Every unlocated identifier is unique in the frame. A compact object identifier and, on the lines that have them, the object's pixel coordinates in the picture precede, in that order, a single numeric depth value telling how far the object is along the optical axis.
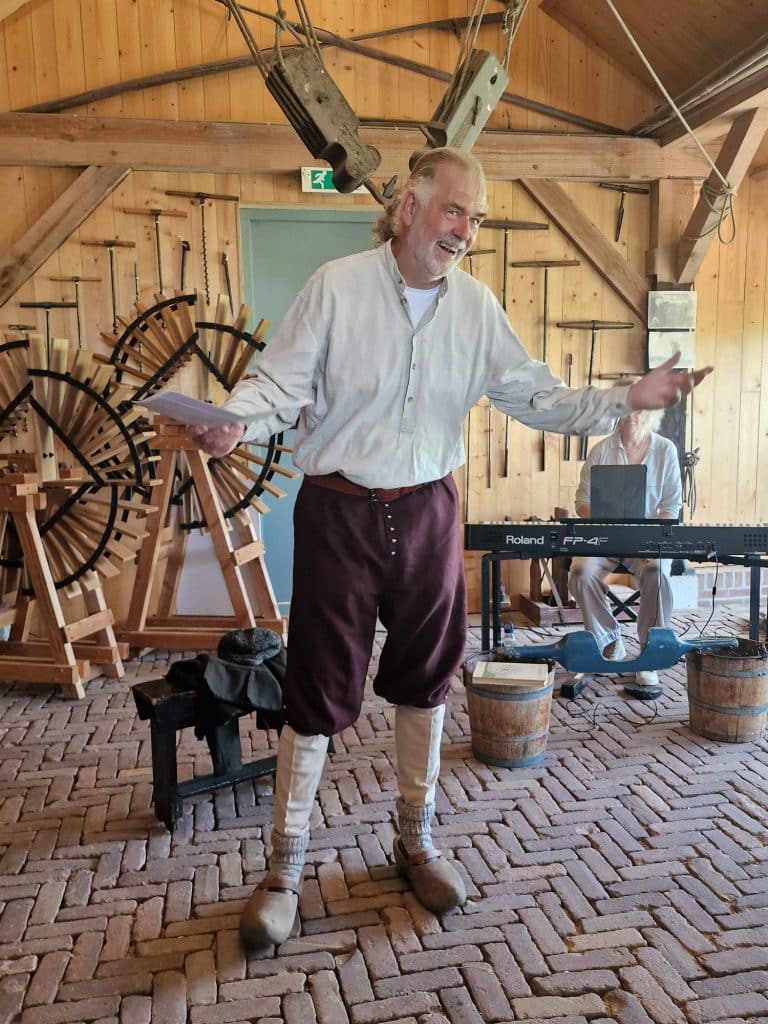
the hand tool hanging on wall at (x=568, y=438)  5.26
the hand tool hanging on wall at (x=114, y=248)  4.68
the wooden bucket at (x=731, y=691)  3.11
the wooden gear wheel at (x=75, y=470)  3.80
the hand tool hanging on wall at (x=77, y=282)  4.68
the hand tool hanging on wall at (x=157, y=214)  4.70
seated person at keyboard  3.88
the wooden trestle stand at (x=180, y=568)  4.11
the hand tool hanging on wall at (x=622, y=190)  5.18
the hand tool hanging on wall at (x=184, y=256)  4.75
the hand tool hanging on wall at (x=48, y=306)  4.64
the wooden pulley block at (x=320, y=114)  3.28
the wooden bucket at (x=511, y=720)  2.92
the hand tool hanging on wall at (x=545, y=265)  5.12
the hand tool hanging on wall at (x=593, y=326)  5.21
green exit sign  4.73
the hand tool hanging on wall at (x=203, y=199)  4.72
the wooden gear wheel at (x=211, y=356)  4.15
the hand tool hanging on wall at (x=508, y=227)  5.06
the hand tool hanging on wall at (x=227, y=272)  4.80
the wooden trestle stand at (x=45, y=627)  3.68
